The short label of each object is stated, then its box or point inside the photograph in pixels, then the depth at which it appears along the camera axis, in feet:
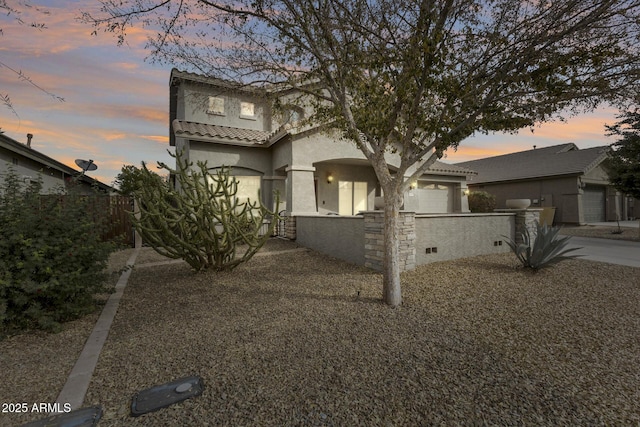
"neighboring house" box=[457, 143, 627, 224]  57.88
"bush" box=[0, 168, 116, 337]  11.30
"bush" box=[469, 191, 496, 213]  57.21
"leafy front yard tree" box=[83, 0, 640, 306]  12.62
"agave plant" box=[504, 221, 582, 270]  20.18
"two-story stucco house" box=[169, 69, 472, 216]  34.22
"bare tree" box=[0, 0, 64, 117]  9.70
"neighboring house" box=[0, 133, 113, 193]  30.01
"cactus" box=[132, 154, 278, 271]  18.24
